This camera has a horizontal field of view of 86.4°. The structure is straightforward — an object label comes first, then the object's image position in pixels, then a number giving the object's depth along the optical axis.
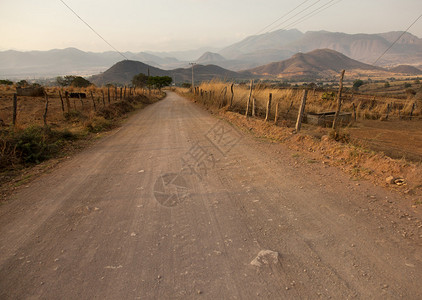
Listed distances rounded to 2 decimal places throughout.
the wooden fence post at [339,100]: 6.92
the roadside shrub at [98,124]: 9.59
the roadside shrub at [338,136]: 6.44
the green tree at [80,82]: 42.54
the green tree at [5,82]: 33.92
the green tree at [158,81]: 63.32
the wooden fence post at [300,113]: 7.53
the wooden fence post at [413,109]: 15.15
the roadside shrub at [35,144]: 5.62
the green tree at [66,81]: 48.17
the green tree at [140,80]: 79.12
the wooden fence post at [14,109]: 7.11
